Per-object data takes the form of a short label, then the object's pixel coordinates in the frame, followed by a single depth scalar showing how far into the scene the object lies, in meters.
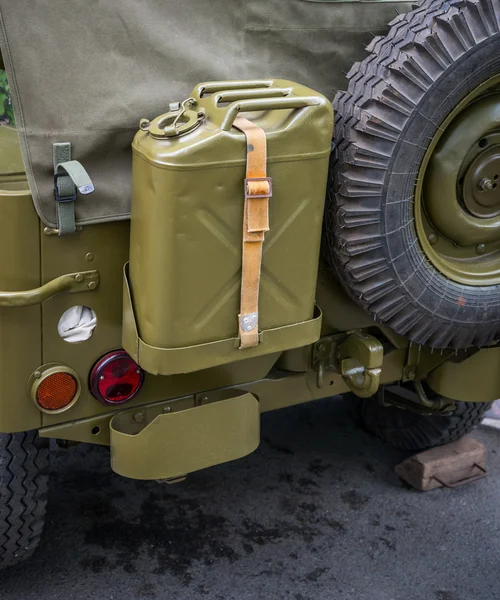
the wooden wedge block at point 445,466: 3.38
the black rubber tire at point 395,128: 2.25
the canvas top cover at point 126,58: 2.06
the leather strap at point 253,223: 2.06
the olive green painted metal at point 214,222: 2.04
